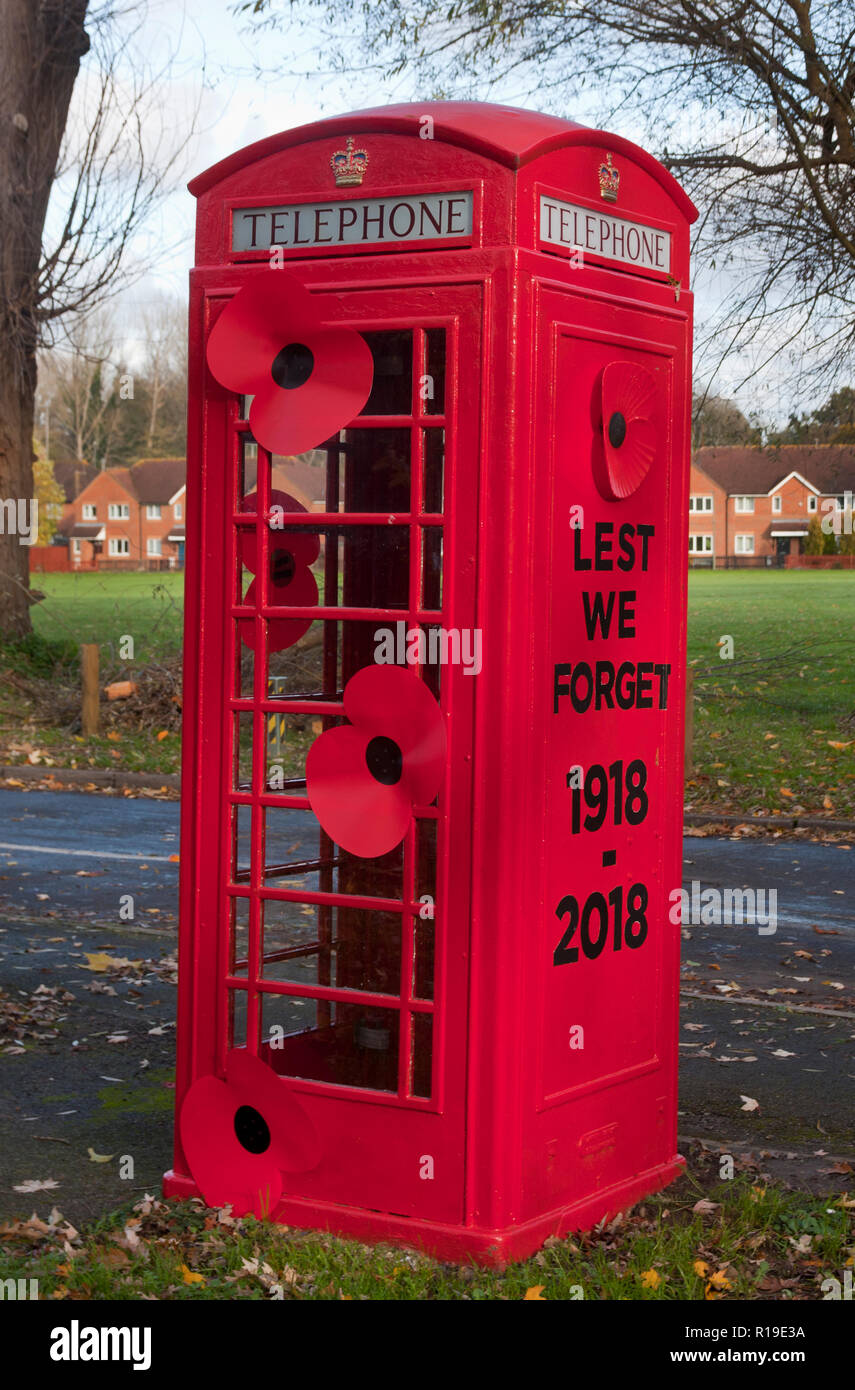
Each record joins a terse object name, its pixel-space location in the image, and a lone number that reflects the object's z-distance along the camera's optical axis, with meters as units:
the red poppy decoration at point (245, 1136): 4.09
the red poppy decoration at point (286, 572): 4.24
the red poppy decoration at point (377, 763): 3.84
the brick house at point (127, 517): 87.38
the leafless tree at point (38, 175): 18.78
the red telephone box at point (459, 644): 3.81
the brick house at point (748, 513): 77.75
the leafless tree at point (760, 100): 13.81
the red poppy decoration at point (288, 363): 3.91
